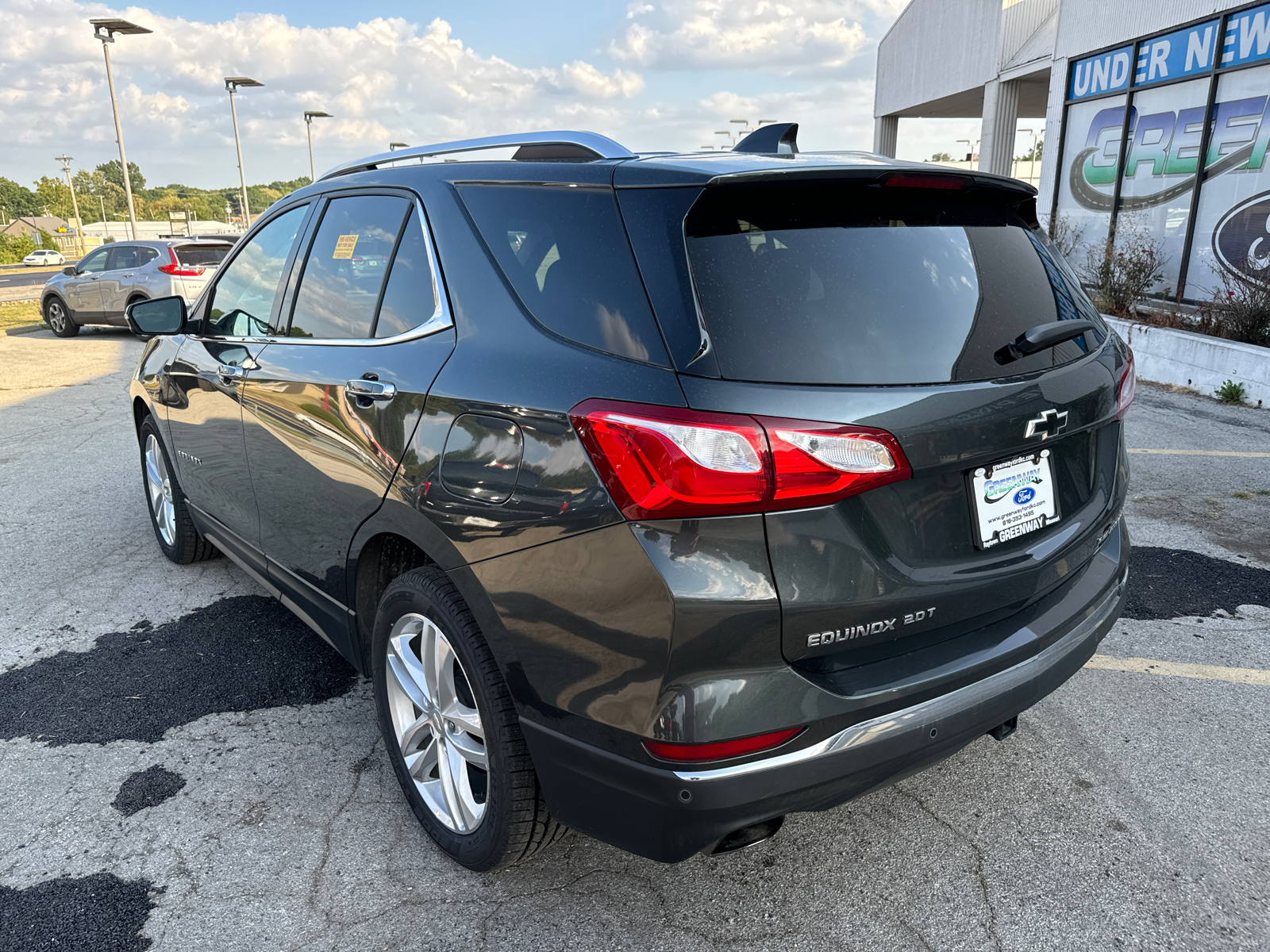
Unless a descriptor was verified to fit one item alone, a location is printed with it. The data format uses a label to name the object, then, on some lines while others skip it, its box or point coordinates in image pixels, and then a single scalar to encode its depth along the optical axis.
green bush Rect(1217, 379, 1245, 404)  8.25
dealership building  11.18
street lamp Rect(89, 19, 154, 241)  26.77
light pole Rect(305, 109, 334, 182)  45.59
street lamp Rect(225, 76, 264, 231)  34.47
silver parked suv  15.38
